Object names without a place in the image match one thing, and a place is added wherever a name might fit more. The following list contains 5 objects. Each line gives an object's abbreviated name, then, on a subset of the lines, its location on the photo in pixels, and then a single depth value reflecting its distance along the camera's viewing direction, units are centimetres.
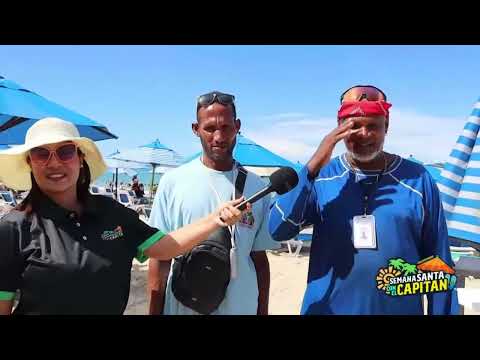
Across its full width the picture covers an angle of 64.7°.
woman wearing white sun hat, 145
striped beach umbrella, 294
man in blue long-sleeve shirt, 165
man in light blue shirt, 192
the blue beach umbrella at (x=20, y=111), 411
